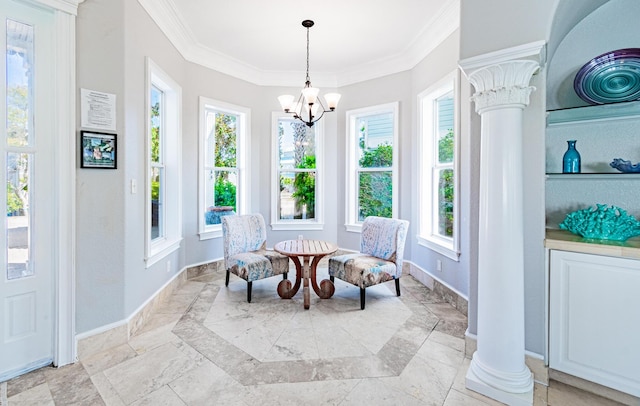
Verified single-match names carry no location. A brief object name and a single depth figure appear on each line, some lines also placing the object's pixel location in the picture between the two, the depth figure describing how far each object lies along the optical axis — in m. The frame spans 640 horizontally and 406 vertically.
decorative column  1.80
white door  1.97
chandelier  3.16
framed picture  2.20
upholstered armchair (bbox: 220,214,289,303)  3.33
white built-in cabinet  1.70
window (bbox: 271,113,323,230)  4.93
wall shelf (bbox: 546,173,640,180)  2.01
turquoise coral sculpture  1.85
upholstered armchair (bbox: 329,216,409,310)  3.16
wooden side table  3.18
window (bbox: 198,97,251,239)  4.20
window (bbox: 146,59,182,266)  3.37
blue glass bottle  2.12
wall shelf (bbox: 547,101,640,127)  2.00
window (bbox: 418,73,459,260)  3.28
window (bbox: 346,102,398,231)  4.41
